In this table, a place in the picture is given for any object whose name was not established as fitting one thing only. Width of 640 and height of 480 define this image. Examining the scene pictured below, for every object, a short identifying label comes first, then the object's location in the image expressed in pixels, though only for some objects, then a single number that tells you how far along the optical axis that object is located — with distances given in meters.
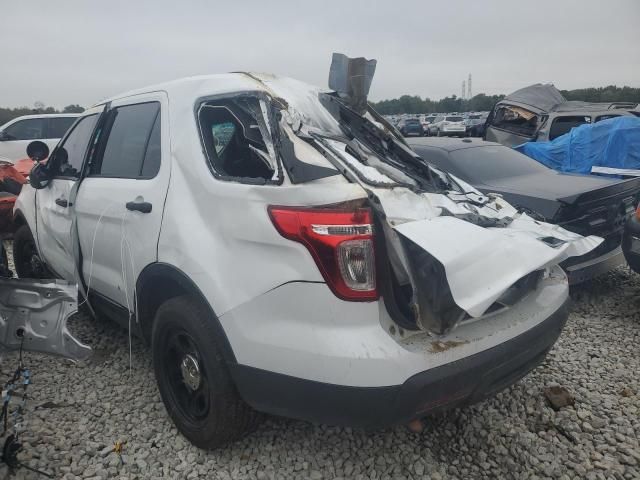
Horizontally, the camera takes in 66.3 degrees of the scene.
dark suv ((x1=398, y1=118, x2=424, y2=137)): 27.78
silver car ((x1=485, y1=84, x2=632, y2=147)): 9.00
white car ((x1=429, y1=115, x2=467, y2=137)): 25.81
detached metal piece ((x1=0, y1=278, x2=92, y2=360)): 2.49
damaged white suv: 1.84
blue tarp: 6.86
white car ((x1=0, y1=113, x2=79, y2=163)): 10.48
